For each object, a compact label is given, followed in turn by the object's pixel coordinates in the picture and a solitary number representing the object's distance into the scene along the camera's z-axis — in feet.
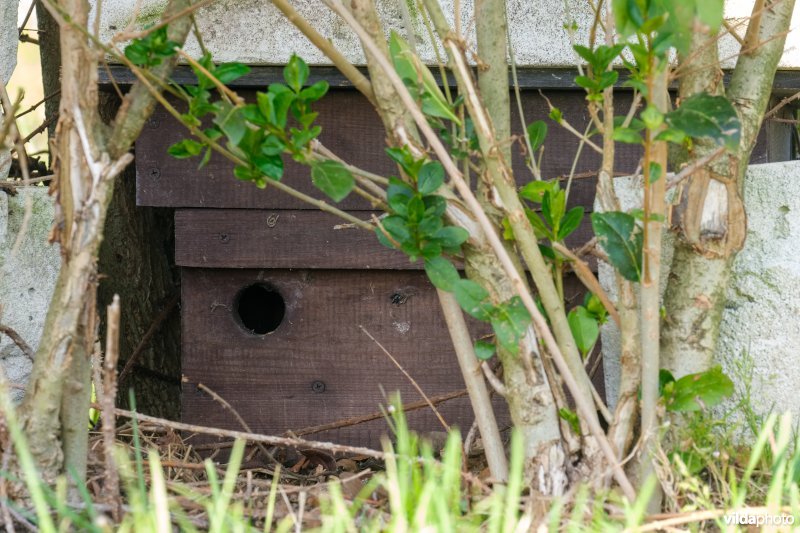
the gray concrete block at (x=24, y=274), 12.57
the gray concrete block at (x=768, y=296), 12.36
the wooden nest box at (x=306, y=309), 12.81
